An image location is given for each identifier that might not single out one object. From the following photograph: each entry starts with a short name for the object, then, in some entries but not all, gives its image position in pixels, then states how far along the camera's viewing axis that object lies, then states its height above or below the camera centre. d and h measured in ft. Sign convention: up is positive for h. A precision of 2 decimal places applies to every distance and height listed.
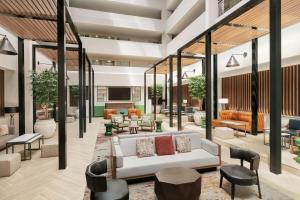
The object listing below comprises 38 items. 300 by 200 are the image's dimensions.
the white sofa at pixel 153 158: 10.60 -3.65
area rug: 9.19 -4.69
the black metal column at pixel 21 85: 22.39 +1.89
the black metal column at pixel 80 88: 22.50 +1.50
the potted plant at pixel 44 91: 21.50 +1.12
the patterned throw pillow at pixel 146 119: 27.35 -2.73
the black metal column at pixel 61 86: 12.82 +1.00
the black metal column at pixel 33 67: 23.90 +4.29
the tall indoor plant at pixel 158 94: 54.55 +1.82
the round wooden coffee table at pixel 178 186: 8.12 -3.77
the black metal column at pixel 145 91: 49.68 +2.35
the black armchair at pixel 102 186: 7.09 -3.63
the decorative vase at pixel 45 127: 21.99 -3.13
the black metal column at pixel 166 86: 53.48 +4.00
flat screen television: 49.60 +1.71
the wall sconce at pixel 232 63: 24.52 +4.84
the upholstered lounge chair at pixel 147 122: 27.25 -3.14
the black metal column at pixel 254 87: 23.72 +1.62
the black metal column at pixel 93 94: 46.61 +1.65
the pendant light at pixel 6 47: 14.73 +4.27
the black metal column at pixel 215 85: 31.96 +2.57
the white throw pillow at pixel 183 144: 13.12 -3.08
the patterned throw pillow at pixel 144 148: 12.18 -3.10
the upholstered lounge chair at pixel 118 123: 26.89 -3.24
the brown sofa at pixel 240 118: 24.12 -2.59
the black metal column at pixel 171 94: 28.68 +0.87
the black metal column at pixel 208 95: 18.62 +0.49
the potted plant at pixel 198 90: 31.14 +1.67
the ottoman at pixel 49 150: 15.53 -4.10
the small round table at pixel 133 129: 24.47 -3.88
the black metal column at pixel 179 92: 25.77 +1.11
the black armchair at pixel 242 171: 8.87 -3.62
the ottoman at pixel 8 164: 11.78 -4.00
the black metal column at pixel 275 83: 11.65 +1.04
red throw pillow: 12.60 -3.06
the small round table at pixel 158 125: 26.30 -3.47
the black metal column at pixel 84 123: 26.80 -3.19
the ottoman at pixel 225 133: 21.93 -3.85
